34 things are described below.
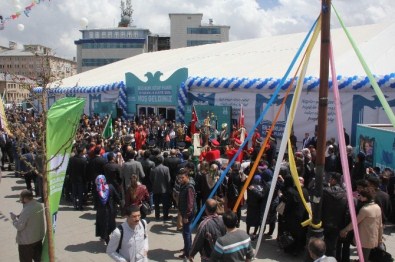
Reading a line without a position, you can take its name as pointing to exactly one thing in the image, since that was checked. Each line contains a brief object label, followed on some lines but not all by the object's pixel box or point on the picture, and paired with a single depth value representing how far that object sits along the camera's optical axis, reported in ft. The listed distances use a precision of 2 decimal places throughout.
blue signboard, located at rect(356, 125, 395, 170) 27.35
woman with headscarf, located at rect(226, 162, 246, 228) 23.52
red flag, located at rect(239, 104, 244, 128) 47.96
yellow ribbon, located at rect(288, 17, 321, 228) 12.70
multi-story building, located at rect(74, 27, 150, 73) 260.01
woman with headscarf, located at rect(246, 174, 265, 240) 22.24
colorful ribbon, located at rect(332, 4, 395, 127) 12.37
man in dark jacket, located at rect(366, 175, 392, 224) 19.86
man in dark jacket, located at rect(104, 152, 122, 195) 25.41
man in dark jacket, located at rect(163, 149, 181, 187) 27.68
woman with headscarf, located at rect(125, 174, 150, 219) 21.62
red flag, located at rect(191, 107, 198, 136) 49.37
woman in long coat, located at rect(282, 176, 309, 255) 19.99
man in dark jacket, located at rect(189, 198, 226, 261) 14.08
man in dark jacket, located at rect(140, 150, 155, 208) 27.91
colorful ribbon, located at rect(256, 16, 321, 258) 12.73
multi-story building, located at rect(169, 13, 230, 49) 257.14
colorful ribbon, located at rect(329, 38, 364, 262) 12.58
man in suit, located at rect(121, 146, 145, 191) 26.30
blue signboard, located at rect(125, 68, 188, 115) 63.34
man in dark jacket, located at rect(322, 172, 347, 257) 17.78
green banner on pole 15.31
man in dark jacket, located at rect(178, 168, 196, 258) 19.83
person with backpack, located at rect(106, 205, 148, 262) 13.83
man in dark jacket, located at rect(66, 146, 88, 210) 28.73
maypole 11.06
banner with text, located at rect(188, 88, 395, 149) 41.72
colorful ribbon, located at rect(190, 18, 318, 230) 13.24
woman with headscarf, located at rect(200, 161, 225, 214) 23.09
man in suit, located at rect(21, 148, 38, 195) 33.09
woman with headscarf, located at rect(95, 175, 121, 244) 21.27
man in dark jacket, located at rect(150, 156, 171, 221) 25.95
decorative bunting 33.24
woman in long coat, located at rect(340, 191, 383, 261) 16.84
